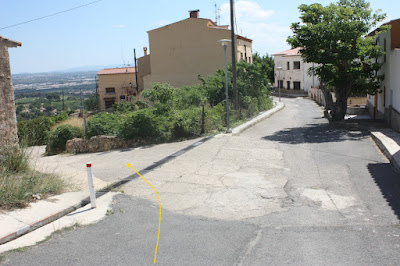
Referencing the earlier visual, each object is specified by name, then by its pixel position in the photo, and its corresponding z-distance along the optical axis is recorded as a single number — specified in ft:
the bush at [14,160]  30.45
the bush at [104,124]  58.08
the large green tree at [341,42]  60.39
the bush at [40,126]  87.96
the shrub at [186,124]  56.18
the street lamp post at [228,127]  57.11
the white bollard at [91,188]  24.53
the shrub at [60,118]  105.19
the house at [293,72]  196.44
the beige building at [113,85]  183.11
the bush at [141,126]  55.11
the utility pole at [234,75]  76.73
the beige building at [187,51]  127.44
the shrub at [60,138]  66.08
